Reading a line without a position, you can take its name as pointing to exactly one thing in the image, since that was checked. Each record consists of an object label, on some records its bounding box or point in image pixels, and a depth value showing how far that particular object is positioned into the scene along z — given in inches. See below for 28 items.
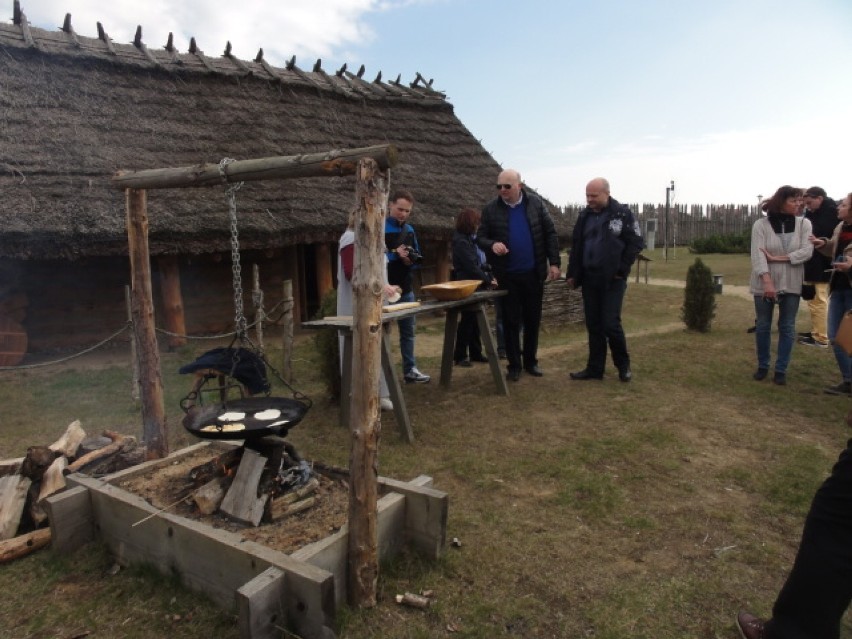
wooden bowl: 191.0
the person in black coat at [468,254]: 227.8
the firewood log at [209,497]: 108.9
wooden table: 157.9
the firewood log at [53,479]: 127.0
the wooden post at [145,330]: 131.3
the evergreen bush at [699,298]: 306.0
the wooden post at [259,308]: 216.1
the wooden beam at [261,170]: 89.6
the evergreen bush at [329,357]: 194.7
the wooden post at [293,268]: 370.0
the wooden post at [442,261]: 419.5
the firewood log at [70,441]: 140.5
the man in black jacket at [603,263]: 202.2
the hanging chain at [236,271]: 113.8
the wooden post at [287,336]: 233.3
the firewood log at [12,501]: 119.5
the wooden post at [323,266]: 361.4
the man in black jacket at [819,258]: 246.5
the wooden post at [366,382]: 88.7
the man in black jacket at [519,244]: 209.0
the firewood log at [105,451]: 136.4
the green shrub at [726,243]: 841.5
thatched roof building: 258.8
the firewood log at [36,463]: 133.0
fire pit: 83.4
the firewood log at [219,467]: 117.4
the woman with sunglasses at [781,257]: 195.8
